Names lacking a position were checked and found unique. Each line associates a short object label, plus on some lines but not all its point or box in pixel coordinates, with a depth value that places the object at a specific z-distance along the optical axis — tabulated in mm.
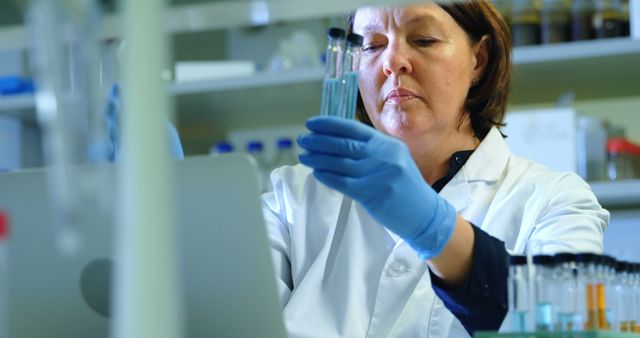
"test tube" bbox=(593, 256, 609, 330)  1120
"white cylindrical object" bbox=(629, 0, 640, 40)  2783
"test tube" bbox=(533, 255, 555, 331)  1081
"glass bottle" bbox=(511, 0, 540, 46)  2973
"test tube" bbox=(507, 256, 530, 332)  1110
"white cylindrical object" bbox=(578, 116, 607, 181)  2848
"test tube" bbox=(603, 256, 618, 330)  1136
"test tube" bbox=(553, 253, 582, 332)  1085
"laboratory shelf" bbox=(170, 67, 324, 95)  3037
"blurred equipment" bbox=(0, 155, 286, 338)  1229
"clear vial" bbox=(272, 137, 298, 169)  3207
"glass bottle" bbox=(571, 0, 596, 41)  2928
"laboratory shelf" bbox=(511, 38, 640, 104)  2822
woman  1783
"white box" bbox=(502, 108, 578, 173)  2797
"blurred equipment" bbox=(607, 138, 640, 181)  2834
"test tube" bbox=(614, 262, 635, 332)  1184
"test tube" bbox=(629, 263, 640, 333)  1225
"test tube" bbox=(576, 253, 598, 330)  1108
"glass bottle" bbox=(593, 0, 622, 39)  2908
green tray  1041
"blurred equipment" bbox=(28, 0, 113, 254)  843
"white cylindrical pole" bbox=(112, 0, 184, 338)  801
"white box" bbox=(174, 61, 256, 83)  3191
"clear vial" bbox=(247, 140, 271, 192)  3117
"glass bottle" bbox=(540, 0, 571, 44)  2943
